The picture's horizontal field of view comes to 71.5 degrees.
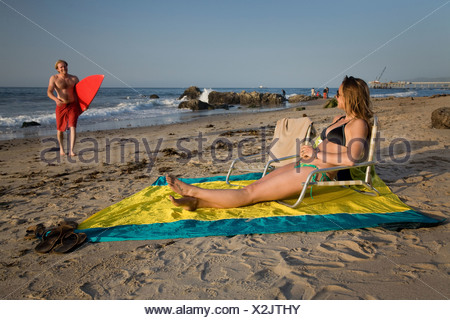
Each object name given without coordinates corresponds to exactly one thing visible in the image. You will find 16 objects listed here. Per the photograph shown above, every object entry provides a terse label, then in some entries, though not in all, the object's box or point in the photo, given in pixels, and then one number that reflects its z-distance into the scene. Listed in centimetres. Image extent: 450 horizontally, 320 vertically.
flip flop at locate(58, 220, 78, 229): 288
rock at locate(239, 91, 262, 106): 2745
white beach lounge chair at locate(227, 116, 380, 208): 299
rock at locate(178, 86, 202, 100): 3244
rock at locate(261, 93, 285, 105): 2756
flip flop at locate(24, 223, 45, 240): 288
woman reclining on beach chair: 311
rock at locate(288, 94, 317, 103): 2862
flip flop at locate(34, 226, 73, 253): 262
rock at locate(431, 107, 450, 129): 699
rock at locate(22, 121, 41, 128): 1242
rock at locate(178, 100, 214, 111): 2048
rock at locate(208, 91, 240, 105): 2803
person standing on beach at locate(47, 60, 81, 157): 626
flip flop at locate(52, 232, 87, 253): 261
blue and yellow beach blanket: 285
